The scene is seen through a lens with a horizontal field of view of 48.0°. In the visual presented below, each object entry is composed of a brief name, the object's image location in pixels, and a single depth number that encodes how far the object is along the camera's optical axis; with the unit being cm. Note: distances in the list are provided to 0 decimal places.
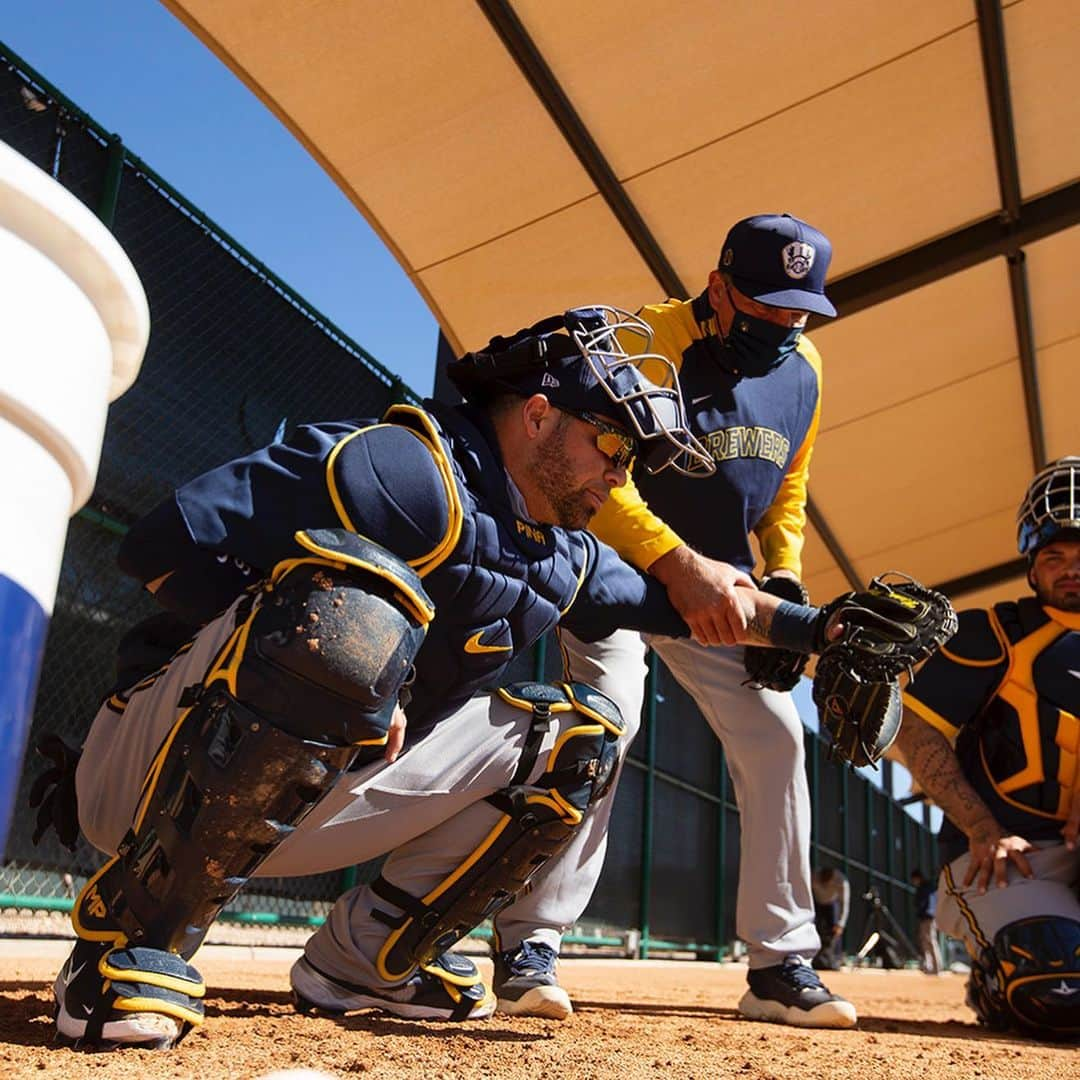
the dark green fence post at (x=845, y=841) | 1559
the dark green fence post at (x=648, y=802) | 927
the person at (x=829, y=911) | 1272
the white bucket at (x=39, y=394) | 73
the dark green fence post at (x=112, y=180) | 462
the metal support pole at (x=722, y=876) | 1113
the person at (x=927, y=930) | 1794
